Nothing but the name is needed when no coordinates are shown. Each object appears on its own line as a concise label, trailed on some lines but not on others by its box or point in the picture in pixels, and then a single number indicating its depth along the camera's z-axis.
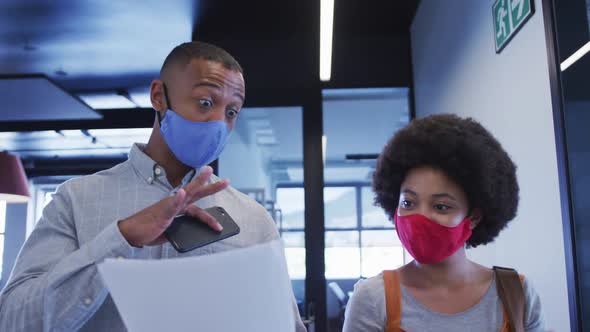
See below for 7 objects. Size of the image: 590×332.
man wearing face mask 0.79
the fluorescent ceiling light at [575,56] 1.37
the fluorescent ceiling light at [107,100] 5.85
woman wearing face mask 1.10
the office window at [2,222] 9.80
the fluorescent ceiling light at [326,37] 2.36
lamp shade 4.07
